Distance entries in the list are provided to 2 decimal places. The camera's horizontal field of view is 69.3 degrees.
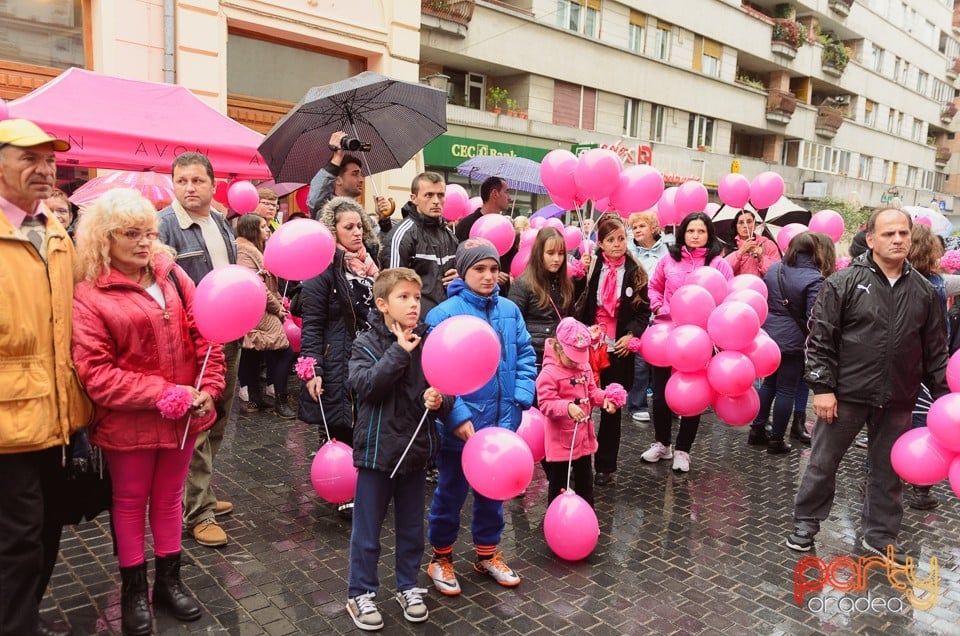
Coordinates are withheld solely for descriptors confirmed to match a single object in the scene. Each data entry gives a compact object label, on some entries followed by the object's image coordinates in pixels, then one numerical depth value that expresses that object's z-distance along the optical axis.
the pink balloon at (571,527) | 4.00
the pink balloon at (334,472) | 4.35
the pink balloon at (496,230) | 6.09
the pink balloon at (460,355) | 3.06
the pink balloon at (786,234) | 7.80
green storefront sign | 17.45
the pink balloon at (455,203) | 7.50
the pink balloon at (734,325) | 5.15
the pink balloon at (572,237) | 7.11
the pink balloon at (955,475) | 3.81
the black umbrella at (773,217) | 8.95
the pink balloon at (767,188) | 7.64
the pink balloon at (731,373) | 5.22
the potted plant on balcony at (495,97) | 19.81
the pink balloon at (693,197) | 7.32
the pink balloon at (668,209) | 7.79
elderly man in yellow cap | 2.66
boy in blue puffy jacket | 3.71
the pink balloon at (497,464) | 3.34
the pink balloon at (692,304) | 5.34
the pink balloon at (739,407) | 5.60
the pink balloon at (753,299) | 5.38
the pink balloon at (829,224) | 7.93
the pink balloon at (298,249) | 3.96
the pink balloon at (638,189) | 5.61
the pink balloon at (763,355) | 5.49
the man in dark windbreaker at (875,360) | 4.12
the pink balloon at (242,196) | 7.36
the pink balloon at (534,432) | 4.52
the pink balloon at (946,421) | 3.73
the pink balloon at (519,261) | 6.33
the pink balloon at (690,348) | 5.22
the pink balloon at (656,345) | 5.46
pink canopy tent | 6.09
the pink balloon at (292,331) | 6.84
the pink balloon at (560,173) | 5.75
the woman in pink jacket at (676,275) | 5.83
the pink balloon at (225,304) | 3.25
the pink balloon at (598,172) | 5.43
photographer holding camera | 4.97
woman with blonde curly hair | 2.94
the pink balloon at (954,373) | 3.93
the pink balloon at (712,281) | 5.57
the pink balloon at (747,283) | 5.87
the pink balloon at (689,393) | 5.32
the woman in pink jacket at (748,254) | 7.23
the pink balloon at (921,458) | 3.91
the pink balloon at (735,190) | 7.62
